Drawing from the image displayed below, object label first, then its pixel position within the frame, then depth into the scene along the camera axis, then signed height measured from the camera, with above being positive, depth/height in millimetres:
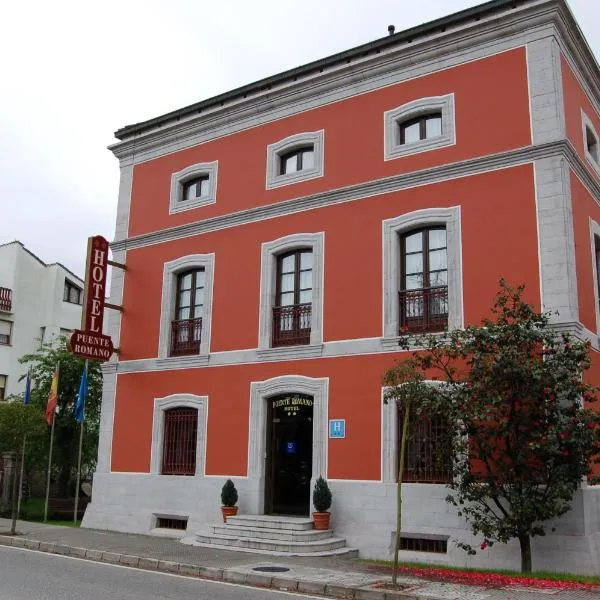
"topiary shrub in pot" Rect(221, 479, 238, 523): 16016 -642
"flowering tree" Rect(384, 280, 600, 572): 11469 +931
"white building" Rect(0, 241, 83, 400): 38656 +8387
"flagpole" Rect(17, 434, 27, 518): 19203 +407
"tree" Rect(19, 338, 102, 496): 25688 +2179
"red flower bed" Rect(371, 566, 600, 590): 10930 -1556
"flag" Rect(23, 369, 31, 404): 23156 +2182
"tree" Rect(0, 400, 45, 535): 19984 +1129
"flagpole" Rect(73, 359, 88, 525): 20781 -1031
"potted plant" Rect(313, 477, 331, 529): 14688 -676
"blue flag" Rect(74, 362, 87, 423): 20859 +1929
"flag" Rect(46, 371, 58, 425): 20453 +1689
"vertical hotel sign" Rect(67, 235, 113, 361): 18234 +3945
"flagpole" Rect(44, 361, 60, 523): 21203 -810
